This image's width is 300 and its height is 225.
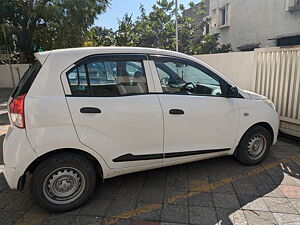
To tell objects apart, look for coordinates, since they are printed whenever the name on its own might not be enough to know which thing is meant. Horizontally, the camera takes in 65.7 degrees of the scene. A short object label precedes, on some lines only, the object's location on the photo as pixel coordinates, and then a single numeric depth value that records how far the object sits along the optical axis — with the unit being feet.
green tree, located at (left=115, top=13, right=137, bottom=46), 69.10
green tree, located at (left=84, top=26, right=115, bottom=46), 70.10
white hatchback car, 7.63
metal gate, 14.29
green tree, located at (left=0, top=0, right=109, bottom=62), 44.27
